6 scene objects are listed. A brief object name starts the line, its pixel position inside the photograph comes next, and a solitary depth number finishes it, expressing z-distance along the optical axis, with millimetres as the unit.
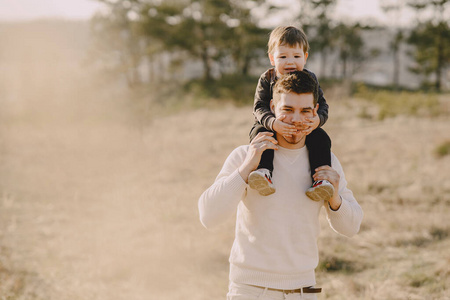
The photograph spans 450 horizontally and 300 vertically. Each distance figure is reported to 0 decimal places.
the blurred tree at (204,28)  30359
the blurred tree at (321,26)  41250
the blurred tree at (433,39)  36812
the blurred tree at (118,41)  34094
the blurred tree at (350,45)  43788
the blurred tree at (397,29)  38625
